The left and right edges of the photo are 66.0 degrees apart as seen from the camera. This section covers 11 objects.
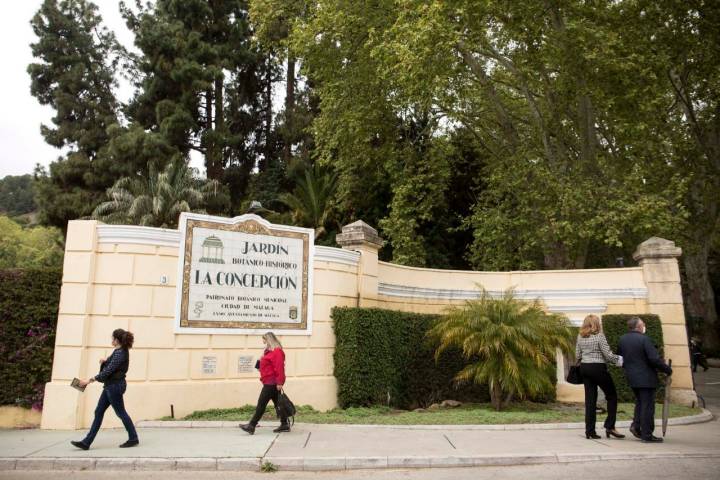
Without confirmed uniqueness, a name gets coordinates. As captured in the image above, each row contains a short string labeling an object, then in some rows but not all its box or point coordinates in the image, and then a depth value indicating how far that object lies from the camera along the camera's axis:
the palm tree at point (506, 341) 11.32
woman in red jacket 8.47
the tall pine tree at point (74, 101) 25.86
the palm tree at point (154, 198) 23.48
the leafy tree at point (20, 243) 55.79
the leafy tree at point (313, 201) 25.48
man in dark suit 7.90
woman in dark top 7.34
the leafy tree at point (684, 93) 17.62
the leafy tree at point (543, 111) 16.64
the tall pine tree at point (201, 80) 26.45
